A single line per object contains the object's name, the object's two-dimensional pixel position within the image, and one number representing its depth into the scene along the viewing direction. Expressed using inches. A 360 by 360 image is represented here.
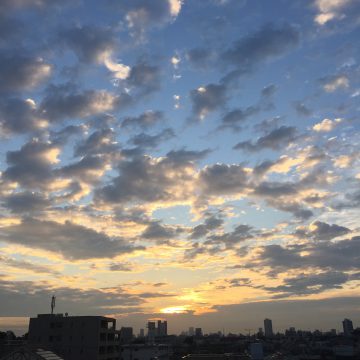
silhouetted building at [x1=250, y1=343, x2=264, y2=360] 2967.5
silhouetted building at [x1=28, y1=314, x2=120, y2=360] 2903.5
